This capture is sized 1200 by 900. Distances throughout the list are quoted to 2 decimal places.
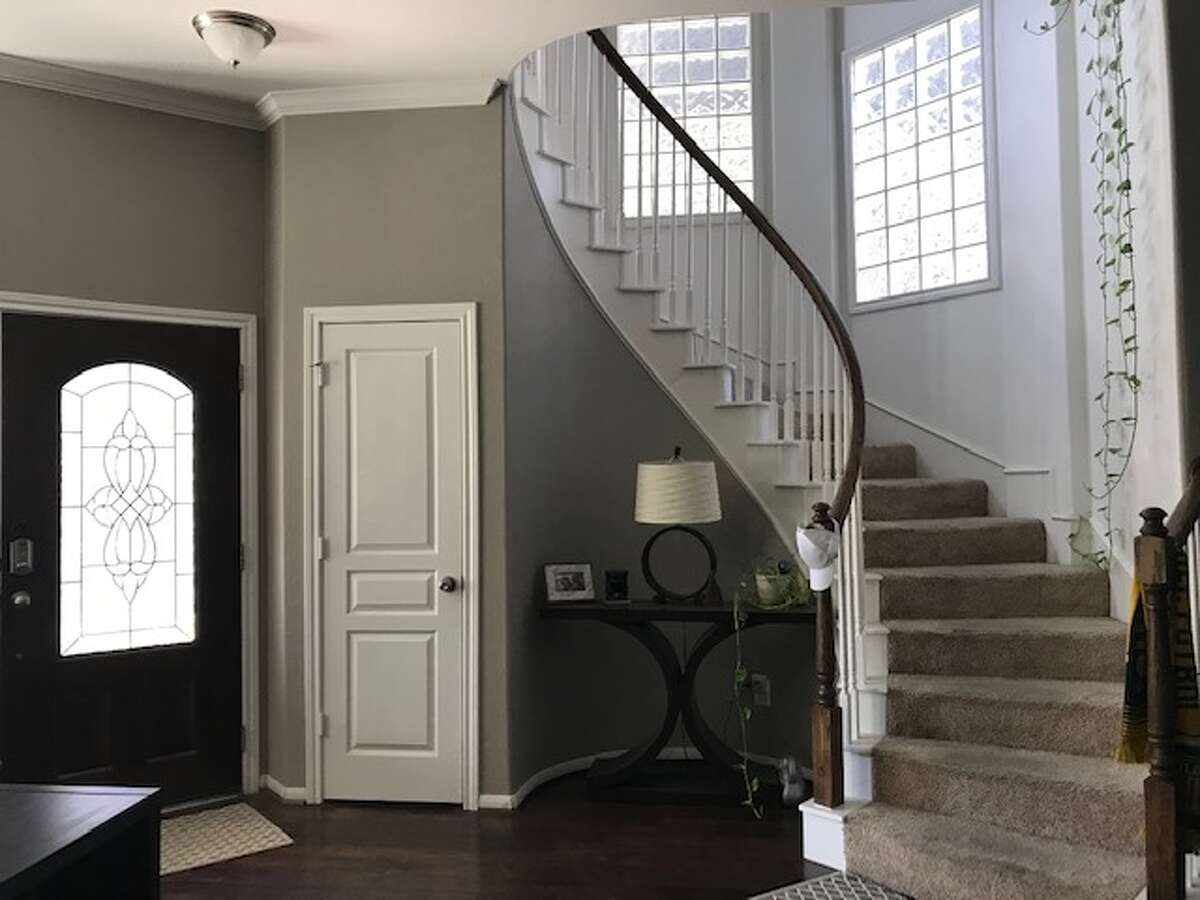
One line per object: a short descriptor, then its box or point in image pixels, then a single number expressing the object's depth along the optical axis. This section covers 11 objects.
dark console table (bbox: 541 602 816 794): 3.90
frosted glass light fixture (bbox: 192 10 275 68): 3.18
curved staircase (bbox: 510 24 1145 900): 2.95
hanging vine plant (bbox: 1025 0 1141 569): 3.53
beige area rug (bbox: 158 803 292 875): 3.35
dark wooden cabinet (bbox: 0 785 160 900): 1.74
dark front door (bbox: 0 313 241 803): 3.53
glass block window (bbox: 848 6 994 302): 4.93
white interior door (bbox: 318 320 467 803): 3.85
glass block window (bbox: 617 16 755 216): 5.70
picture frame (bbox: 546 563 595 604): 4.07
